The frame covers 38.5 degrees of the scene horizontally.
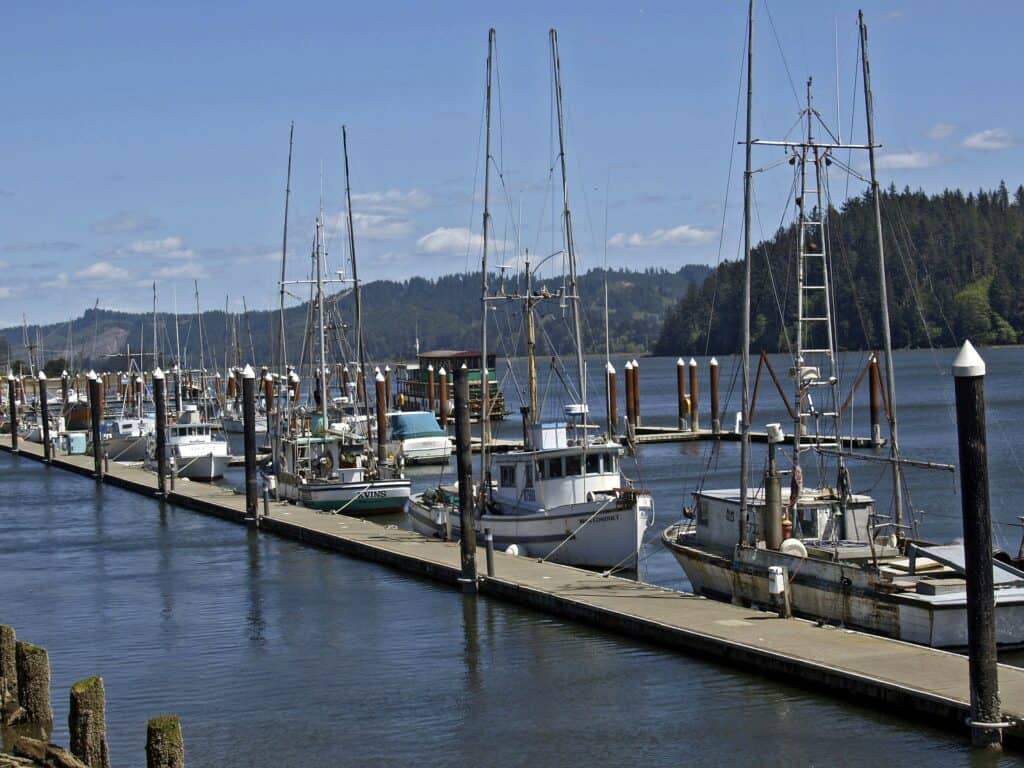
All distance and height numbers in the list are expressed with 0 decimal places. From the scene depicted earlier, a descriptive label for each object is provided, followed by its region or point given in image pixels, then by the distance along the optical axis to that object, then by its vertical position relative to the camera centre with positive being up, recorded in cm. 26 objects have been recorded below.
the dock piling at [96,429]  6669 -239
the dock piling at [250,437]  4547 -207
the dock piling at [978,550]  1778 -256
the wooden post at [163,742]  1658 -416
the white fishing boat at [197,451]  7182 -384
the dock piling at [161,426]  5628 -201
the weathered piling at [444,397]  9142 -218
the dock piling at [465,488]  3078 -265
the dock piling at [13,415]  8969 -212
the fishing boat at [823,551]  2441 -390
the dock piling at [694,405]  8512 -302
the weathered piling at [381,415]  6844 -235
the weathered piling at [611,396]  7209 -204
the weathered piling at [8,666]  2303 -455
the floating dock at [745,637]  2030 -471
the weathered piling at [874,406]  5762 -268
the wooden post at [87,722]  1866 -440
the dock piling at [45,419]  7841 -221
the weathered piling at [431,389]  9900 -179
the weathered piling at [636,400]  7738 -242
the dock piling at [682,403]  8668 -296
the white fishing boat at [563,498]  3538 -349
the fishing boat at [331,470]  5088 -377
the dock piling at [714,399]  7869 -267
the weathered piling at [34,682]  2156 -451
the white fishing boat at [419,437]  7750 -393
